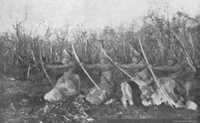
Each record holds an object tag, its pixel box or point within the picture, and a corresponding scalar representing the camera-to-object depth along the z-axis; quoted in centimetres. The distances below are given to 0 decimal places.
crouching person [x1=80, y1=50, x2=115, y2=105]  514
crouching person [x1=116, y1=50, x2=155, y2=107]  504
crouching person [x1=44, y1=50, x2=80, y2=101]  523
